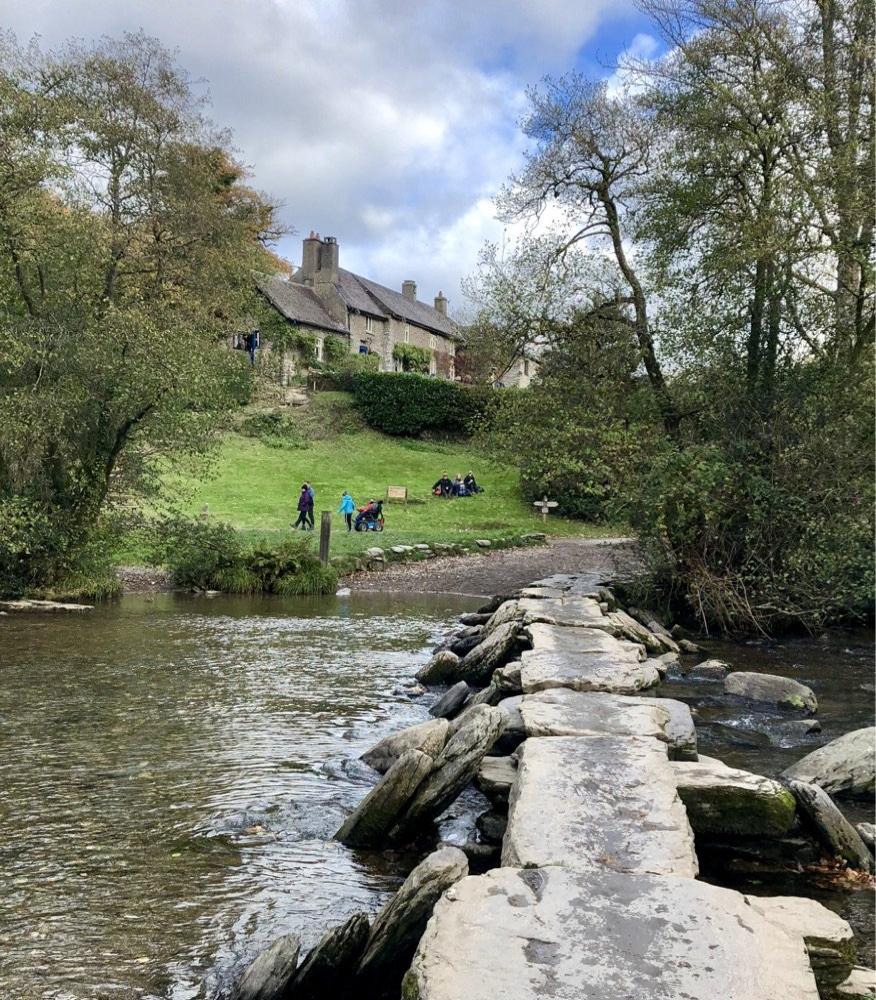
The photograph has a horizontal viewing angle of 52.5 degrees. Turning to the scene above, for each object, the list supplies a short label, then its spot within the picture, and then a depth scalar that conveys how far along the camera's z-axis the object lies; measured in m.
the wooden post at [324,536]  21.30
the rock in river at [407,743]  6.46
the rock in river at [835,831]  5.37
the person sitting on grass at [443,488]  36.47
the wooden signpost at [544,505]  33.62
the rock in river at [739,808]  5.37
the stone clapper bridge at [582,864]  3.21
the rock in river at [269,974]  3.74
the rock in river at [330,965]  3.84
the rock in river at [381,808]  5.60
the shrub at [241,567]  19.16
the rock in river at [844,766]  6.62
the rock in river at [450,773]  5.67
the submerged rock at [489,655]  10.25
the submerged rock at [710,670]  10.98
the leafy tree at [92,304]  15.70
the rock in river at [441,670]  10.68
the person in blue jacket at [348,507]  29.10
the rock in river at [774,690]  9.35
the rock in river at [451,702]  8.87
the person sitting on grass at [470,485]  36.69
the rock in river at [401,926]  3.95
